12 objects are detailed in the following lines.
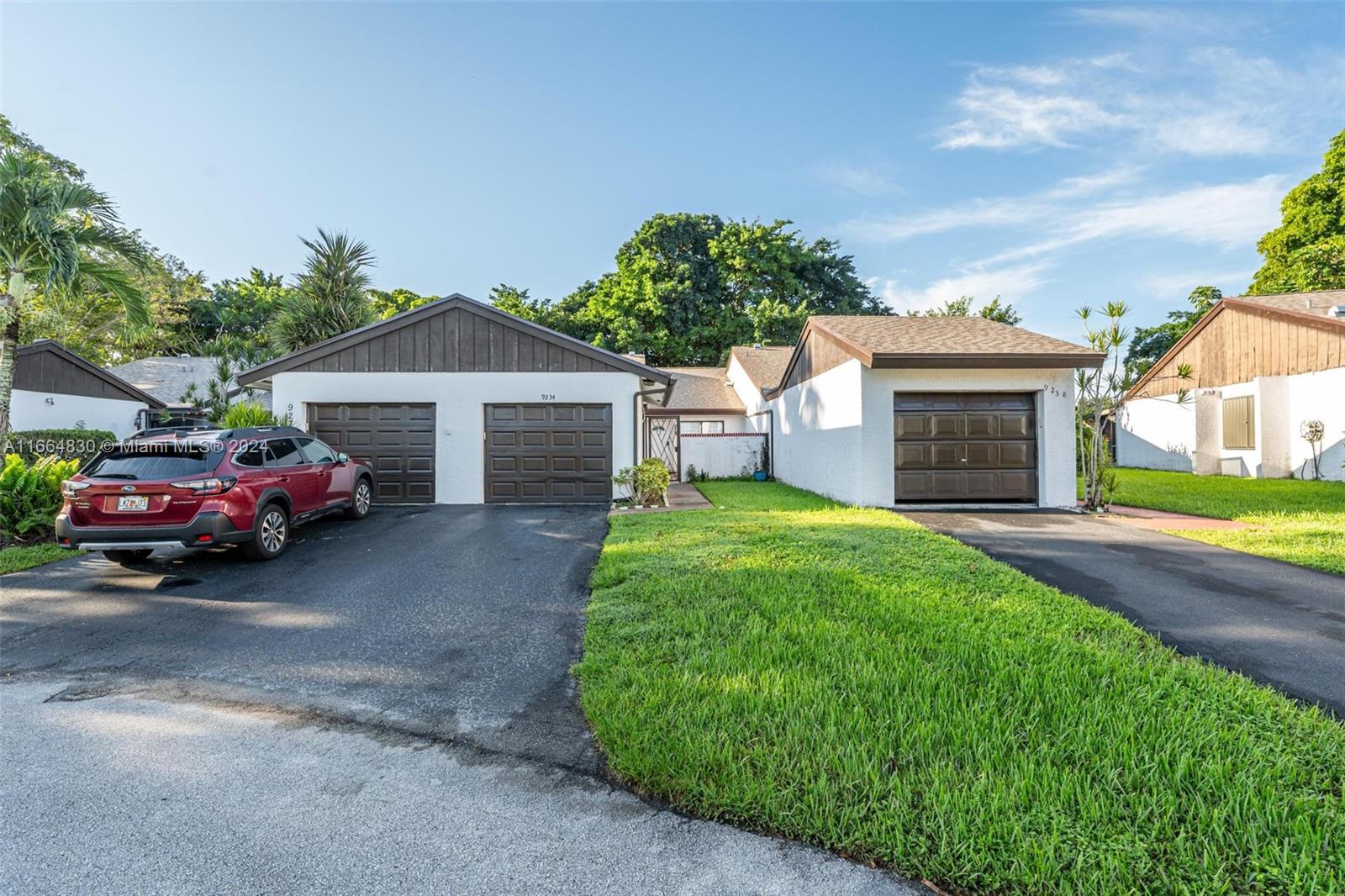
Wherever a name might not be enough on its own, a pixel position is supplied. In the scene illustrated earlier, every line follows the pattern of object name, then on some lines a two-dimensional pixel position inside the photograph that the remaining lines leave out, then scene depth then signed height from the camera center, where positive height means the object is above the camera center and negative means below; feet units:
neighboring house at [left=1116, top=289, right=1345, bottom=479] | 44.50 +5.44
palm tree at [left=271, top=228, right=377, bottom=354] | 52.80 +14.76
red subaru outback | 19.51 -1.60
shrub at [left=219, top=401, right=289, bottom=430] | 34.65 +2.18
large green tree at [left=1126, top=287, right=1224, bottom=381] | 107.96 +25.24
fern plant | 25.04 -2.18
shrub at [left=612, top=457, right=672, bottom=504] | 35.50 -1.82
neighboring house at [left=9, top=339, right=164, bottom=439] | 55.88 +6.22
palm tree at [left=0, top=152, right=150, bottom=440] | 28.04 +10.96
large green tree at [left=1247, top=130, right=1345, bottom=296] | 74.23 +30.46
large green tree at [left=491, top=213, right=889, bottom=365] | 102.89 +30.93
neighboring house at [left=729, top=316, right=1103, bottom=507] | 34.24 +1.71
